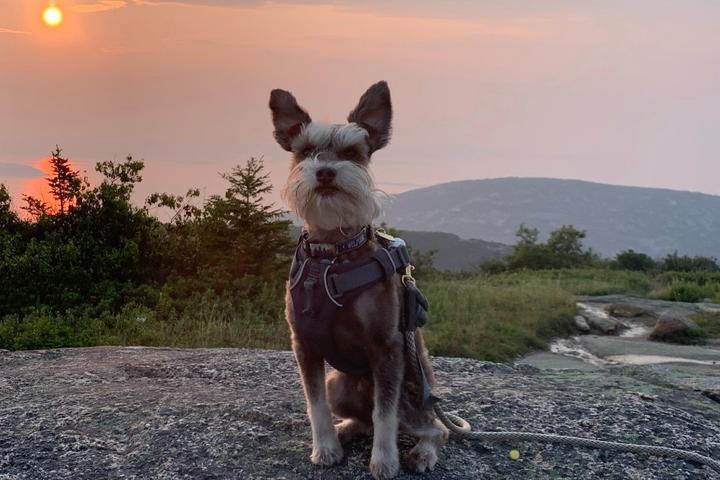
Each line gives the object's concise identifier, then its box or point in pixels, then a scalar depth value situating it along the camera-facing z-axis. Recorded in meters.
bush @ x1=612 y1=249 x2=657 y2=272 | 37.22
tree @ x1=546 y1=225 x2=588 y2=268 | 37.69
